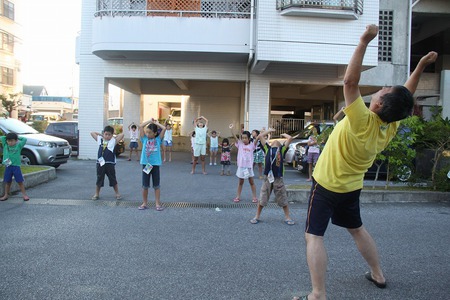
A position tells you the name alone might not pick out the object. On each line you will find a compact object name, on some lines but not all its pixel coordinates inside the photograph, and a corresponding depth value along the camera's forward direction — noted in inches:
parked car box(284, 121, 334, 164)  491.2
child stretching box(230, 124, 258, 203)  324.5
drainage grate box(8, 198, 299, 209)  308.7
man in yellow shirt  120.8
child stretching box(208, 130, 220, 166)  549.2
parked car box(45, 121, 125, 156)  677.3
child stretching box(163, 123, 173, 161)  616.1
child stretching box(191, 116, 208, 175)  497.4
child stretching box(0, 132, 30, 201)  311.9
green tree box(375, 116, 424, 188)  331.0
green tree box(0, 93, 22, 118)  1013.0
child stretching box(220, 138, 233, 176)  489.4
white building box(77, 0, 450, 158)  512.4
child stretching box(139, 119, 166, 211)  293.3
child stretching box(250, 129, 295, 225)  253.0
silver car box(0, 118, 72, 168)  459.8
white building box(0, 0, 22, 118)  1609.3
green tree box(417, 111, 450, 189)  341.7
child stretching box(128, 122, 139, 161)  615.5
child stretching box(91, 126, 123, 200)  323.3
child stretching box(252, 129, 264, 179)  457.7
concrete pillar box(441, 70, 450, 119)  680.4
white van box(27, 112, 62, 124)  1573.6
